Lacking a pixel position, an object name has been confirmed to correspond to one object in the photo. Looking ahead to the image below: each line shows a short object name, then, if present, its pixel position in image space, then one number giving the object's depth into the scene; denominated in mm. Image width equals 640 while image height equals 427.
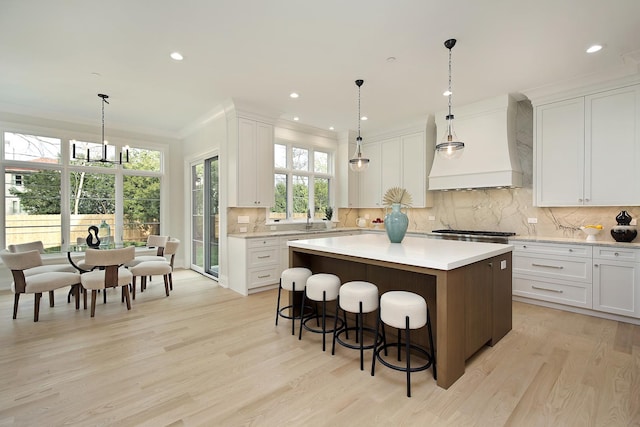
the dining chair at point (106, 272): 3516
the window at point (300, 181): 5793
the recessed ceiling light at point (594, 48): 3008
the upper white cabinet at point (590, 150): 3531
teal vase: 3139
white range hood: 4332
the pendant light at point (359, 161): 3518
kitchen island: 2156
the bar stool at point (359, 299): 2463
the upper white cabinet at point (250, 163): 4746
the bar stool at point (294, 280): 3115
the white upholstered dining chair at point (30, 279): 3383
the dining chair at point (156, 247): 4764
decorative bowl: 3682
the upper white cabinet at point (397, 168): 5445
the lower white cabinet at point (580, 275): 3334
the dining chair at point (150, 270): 4277
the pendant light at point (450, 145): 2836
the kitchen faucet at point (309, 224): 5885
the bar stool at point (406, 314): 2158
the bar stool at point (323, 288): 2785
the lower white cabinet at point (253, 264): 4555
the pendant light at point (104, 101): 4320
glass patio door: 5523
